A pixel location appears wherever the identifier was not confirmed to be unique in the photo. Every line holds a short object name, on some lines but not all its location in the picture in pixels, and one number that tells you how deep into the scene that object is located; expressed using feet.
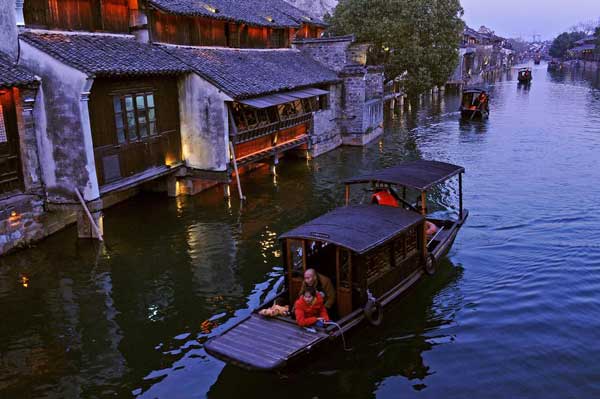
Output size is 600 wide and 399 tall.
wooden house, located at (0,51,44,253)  49.90
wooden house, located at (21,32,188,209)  50.72
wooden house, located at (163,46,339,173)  69.51
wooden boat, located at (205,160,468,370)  30.76
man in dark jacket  35.68
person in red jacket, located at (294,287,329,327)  32.94
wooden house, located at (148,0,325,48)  69.62
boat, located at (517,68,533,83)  255.29
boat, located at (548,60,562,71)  426.67
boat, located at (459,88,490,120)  144.46
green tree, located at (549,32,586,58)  508.53
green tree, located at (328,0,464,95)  144.05
